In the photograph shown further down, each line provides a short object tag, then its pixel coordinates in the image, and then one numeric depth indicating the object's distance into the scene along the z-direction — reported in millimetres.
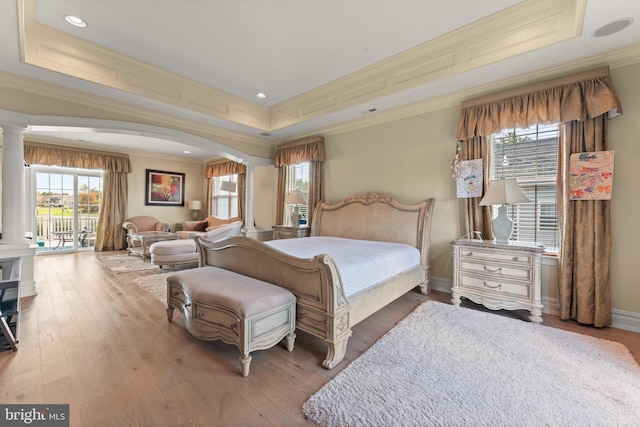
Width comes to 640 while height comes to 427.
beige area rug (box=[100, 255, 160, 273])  4809
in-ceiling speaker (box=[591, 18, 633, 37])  2072
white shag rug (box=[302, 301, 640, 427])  1412
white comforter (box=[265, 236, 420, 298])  2166
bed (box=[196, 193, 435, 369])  1915
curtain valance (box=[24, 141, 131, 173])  5914
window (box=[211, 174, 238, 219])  7751
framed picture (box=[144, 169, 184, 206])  7703
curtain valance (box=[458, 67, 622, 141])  2445
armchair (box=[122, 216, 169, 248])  6650
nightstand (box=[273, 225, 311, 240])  4789
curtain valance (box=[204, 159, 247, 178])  7232
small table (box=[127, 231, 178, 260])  5721
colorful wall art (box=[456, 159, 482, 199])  3193
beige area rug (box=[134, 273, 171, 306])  3355
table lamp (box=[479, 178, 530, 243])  2703
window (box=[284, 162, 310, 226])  5332
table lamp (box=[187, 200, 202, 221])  8273
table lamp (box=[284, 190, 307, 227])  4902
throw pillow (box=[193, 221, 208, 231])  7609
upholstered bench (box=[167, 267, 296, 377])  1762
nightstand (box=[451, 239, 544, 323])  2578
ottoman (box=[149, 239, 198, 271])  4668
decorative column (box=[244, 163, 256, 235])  5625
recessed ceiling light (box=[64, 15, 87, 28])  2574
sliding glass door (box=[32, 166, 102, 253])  6352
